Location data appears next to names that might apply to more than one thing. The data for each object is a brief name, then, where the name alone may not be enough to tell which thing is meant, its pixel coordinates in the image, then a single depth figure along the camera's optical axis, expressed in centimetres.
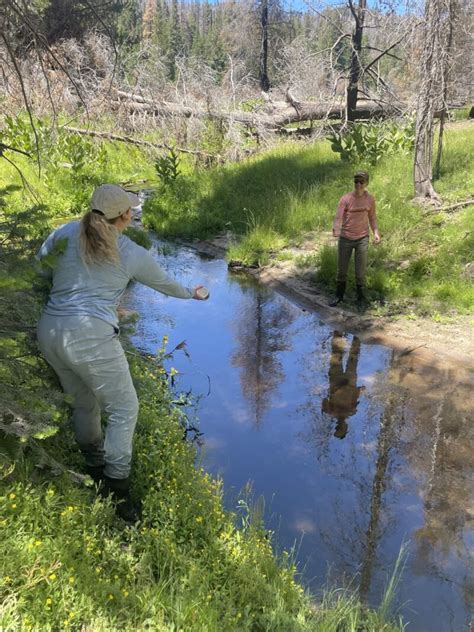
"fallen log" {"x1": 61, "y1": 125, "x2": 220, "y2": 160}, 1686
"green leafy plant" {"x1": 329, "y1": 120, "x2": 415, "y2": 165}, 1416
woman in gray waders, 307
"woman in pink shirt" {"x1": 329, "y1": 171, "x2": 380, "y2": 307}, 767
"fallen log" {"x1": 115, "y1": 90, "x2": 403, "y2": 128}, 1673
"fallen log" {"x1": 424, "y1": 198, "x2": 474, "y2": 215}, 1050
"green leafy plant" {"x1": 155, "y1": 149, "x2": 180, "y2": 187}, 1462
